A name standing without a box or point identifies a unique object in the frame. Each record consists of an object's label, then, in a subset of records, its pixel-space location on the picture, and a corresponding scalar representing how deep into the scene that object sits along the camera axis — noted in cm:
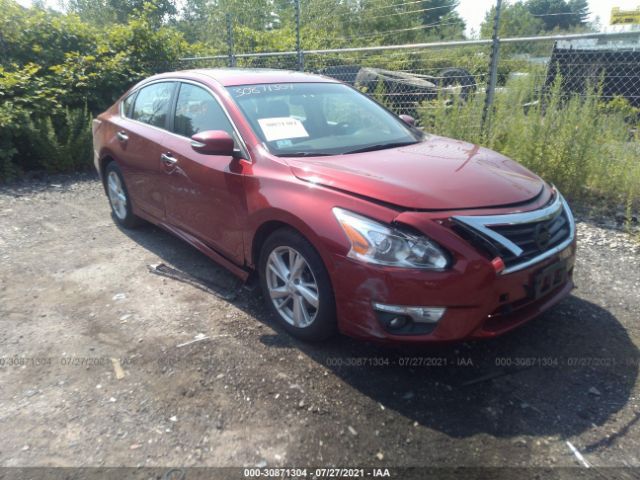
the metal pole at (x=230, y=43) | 991
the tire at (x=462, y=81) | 676
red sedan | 254
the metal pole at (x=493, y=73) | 601
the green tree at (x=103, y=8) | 3600
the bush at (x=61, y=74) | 764
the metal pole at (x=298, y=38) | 859
